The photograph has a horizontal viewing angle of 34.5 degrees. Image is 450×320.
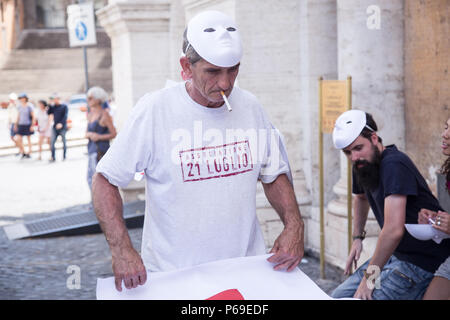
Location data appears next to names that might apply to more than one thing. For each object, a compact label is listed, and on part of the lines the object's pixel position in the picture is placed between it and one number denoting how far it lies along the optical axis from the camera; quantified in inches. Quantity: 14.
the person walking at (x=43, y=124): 698.2
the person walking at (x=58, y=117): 653.3
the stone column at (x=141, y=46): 394.6
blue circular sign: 398.9
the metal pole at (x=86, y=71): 373.9
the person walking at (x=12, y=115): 723.4
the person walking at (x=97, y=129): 351.6
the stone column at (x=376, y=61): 231.3
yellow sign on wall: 217.8
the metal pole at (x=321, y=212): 236.2
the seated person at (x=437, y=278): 129.7
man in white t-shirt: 95.5
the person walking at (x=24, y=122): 704.8
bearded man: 133.0
